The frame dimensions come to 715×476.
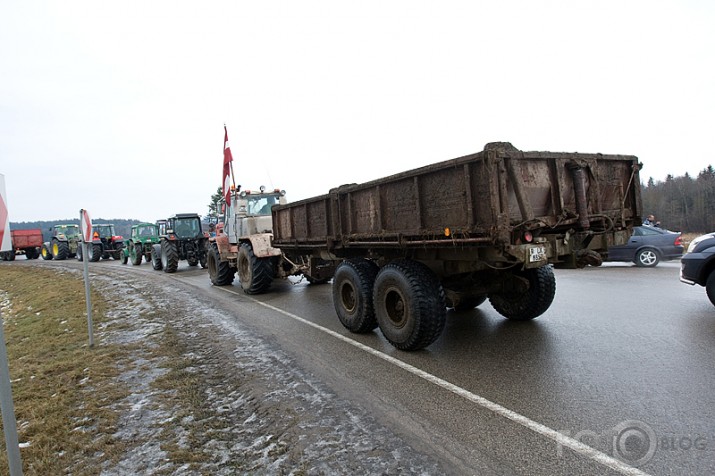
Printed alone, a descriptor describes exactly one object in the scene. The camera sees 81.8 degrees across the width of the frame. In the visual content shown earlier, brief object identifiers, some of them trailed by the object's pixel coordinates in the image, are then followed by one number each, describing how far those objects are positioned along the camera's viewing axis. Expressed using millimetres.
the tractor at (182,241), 17047
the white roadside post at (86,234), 6005
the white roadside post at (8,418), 2385
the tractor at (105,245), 26395
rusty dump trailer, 3896
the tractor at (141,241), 21594
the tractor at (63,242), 28047
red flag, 11688
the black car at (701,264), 5883
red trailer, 31522
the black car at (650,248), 11766
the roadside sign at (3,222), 2766
